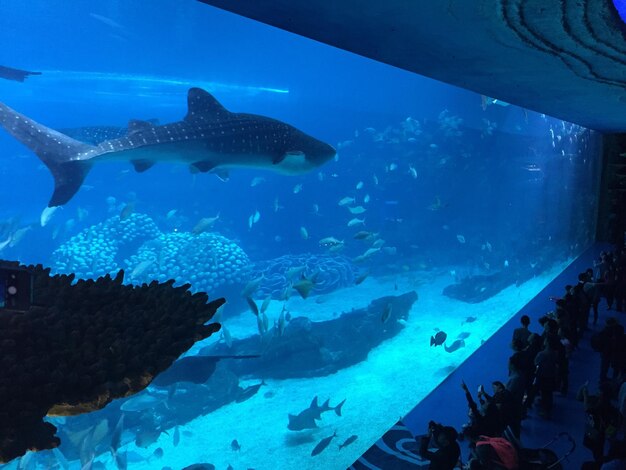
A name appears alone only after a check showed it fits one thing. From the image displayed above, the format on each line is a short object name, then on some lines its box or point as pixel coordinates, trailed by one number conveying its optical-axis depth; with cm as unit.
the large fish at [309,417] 793
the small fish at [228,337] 910
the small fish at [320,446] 670
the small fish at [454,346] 1081
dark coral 180
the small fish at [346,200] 1523
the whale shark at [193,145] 389
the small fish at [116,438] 591
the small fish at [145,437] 713
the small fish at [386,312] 970
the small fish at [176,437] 780
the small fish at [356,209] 1584
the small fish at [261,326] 942
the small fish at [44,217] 816
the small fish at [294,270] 1223
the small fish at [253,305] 789
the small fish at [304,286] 880
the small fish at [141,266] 931
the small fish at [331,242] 1266
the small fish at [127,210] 1087
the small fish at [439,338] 973
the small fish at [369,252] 1406
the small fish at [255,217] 1446
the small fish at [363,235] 1281
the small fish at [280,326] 973
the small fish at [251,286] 989
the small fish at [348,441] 681
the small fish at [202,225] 989
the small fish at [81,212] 1723
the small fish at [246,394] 911
